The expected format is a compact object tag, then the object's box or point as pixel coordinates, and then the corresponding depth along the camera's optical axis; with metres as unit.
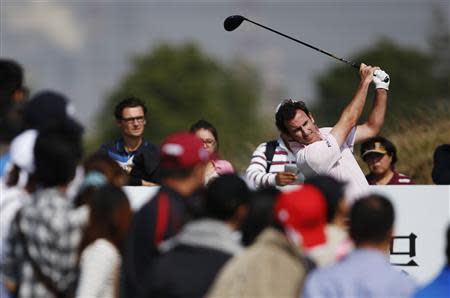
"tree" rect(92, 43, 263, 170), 176.87
